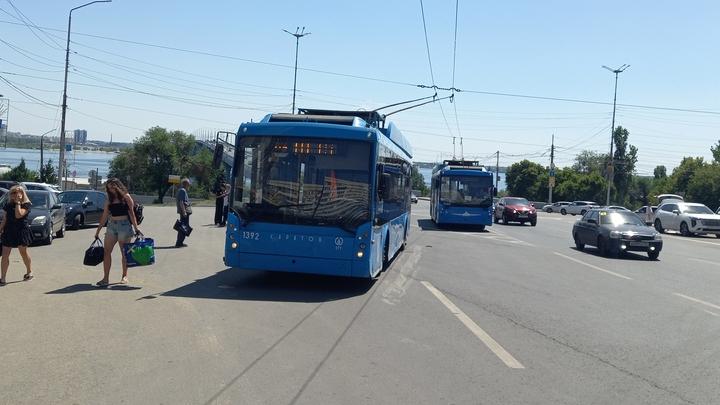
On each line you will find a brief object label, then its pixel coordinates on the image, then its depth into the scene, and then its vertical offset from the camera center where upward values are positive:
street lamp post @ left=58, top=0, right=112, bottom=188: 40.44 +3.86
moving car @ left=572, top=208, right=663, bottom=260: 20.55 -1.01
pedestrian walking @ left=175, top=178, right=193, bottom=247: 17.86 -0.81
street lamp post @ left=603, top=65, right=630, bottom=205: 64.12 +5.87
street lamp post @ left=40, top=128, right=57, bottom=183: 55.61 +0.29
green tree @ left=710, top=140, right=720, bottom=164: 88.01 +7.18
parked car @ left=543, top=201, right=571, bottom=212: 76.36 -1.03
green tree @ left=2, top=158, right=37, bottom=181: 59.22 -0.61
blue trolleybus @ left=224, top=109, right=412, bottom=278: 11.27 -0.25
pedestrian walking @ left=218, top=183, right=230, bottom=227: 24.22 -1.07
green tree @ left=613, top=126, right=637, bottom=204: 107.06 +6.10
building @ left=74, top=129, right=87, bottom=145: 115.72 +6.37
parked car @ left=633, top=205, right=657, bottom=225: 38.25 -0.78
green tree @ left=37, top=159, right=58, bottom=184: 61.40 -0.42
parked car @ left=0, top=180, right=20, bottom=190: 26.94 -0.72
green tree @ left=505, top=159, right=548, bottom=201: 103.38 +2.61
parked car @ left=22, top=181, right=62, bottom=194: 23.45 -0.64
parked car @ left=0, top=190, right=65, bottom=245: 18.09 -1.35
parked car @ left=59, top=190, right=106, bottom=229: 23.98 -1.29
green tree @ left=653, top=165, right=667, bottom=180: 143.75 +6.86
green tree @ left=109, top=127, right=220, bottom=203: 84.25 +1.79
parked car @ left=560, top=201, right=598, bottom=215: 72.56 -0.98
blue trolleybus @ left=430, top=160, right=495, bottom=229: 31.83 -0.14
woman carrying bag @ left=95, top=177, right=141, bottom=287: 10.95 -0.75
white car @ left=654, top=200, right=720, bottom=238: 34.56 -0.70
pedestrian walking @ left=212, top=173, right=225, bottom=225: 24.08 -0.45
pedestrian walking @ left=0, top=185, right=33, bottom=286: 10.95 -0.98
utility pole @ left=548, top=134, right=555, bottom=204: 80.38 +3.64
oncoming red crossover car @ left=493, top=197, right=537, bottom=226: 40.62 -0.95
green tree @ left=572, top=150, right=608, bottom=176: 145.25 +8.67
